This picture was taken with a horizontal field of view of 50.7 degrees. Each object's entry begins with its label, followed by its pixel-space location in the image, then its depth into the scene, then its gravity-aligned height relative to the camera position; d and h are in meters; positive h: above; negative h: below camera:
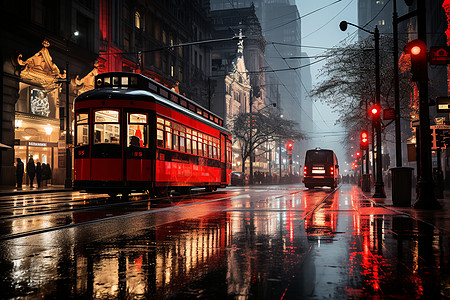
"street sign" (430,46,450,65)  13.94 +3.38
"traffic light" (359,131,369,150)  37.74 +2.44
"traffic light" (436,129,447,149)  22.53 +1.51
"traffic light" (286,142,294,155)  68.96 +4.04
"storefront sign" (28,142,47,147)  31.60 +2.07
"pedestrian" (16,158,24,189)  28.38 +0.18
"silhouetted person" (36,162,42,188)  30.72 +0.12
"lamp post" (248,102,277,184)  60.22 +5.48
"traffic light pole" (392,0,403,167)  20.23 +2.93
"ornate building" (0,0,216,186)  29.33 +8.78
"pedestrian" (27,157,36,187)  30.00 +0.31
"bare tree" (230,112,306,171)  63.56 +6.30
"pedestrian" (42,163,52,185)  32.25 +0.26
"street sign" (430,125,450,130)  22.28 +2.09
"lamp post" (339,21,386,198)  23.52 +1.41
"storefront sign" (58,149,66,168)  34.62 +1.19
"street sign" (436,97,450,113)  16.85 +2.37
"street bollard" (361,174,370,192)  33.00 -0.88
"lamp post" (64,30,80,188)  30.34 +1.19
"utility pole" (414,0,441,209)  14.52 +0.55
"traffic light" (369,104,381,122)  24.77 +3.11
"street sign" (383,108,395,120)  21.72 +2.64
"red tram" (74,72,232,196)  17.38 +1.41
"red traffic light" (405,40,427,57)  14.72 +3.81
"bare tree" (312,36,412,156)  37.38 +7.75
